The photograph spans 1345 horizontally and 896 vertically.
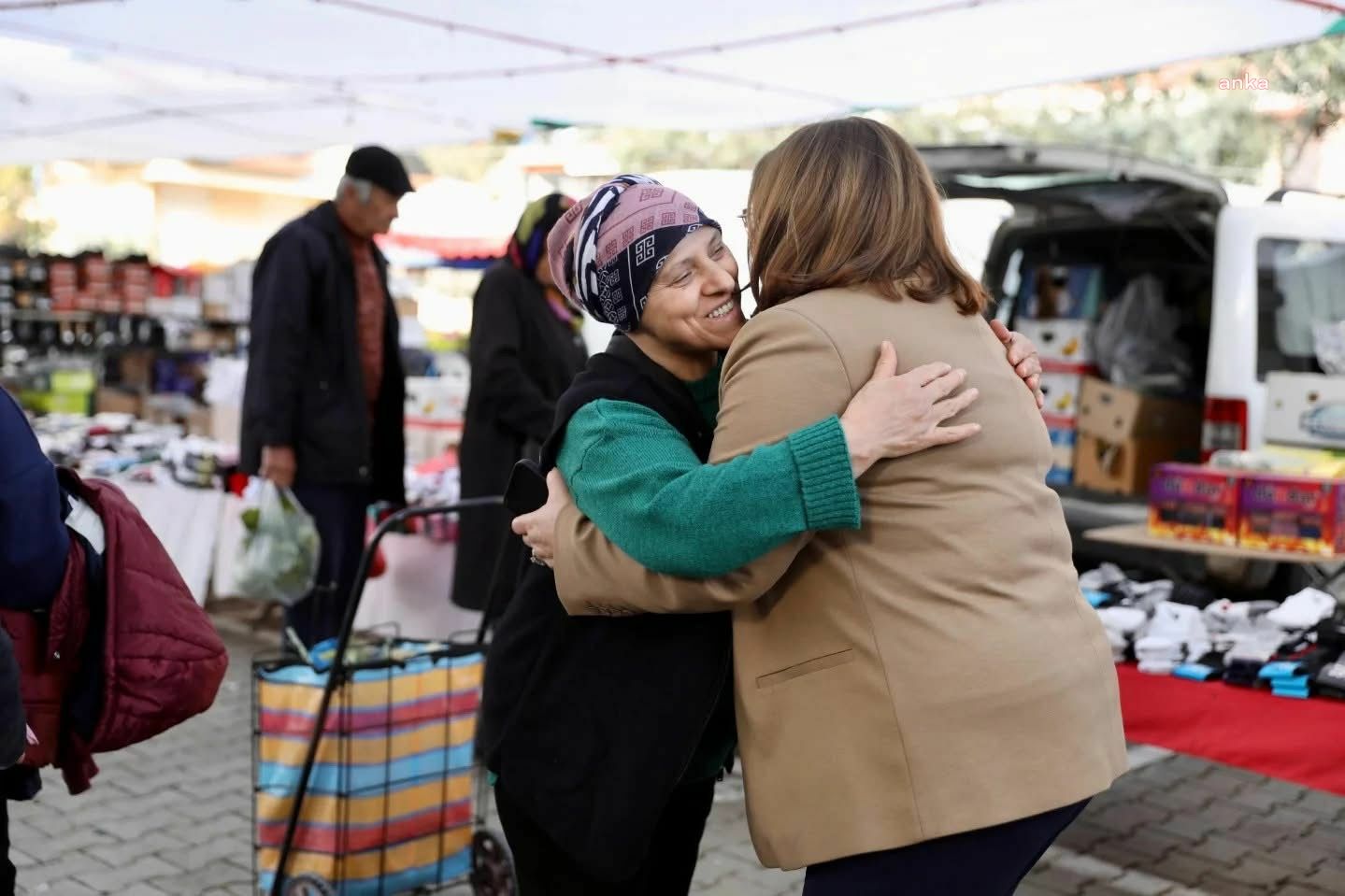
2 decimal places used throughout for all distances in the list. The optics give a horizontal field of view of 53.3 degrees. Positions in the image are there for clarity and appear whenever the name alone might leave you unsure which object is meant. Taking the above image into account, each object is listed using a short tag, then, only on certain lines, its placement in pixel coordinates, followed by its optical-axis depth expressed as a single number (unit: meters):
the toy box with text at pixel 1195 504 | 3.83
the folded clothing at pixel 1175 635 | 3.52
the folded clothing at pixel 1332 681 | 3.16
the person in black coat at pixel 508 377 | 4.65
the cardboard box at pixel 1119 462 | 6.28
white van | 5.68
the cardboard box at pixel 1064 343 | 6.82
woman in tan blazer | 1.66
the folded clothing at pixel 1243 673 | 3.33
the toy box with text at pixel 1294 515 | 3.66
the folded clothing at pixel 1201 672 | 3.40
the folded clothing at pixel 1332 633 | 3.43
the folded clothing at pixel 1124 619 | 3.65
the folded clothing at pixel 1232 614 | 3.74
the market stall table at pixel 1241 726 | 3.16
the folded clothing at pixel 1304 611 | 3.62
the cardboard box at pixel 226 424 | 9.57
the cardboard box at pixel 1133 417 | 6.32
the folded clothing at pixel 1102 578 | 4.16
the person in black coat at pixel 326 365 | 4.52
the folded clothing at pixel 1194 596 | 3.97
